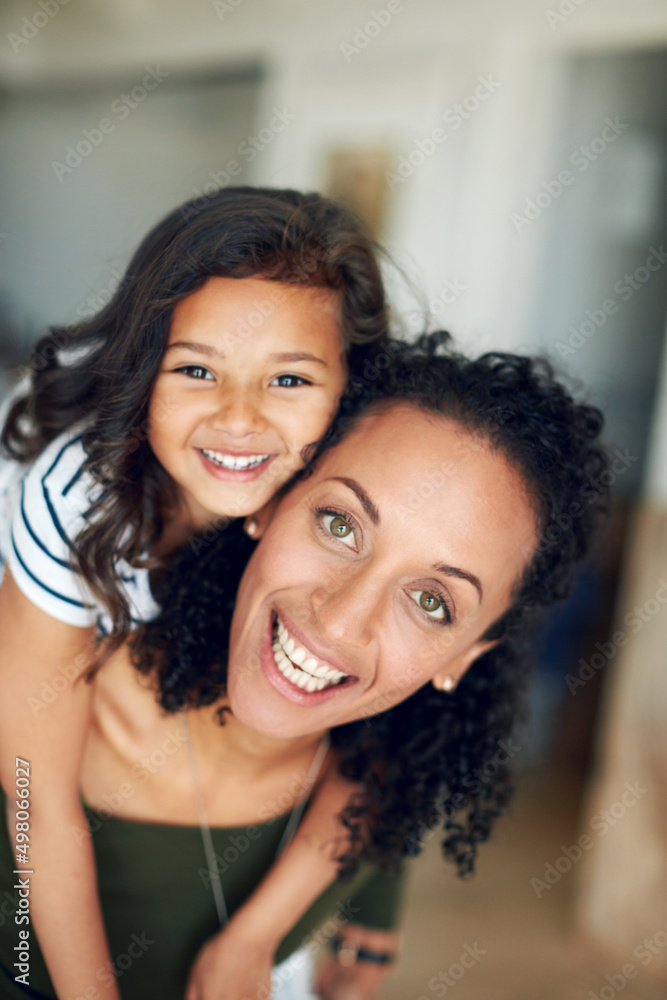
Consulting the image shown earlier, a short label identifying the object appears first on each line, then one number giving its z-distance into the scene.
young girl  0.64
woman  0.65
